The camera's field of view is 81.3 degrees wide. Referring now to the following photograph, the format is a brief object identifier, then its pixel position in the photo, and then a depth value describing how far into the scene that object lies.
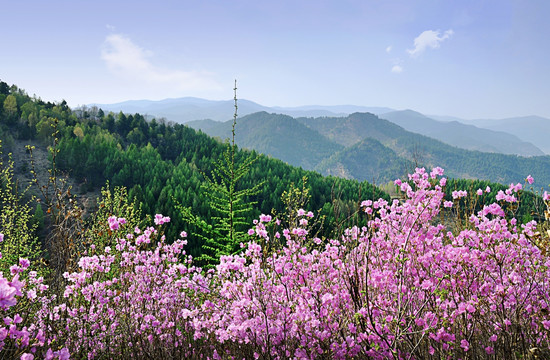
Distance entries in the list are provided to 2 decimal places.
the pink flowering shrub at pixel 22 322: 1.18
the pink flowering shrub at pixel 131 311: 3.11
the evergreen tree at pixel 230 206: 7.74
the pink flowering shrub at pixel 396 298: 2.35
